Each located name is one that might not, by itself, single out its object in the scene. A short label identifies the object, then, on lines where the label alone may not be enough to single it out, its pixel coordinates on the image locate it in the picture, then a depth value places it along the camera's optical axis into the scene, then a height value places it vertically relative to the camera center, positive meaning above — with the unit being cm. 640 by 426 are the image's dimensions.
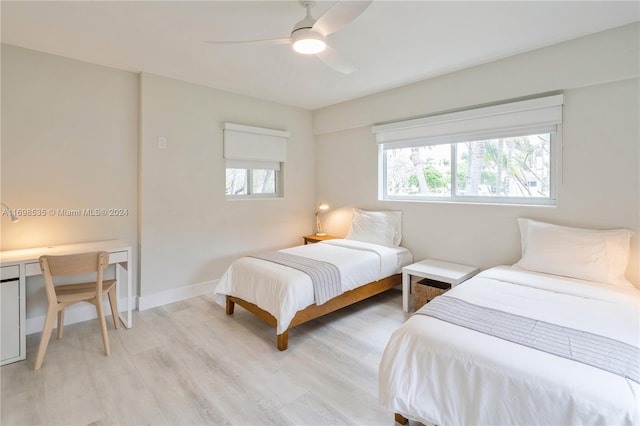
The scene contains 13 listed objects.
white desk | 223 -45
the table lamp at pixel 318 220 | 471 -16
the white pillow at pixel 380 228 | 381 -22
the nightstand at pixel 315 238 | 433 -40
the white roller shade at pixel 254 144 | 381 +88
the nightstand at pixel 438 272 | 287 -61
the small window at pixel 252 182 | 404 +39
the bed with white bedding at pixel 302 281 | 243 -65
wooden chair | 216 -63
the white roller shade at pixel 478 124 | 272 +90
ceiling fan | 161 +108
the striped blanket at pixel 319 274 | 259 -56
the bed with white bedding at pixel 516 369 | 113 -66
